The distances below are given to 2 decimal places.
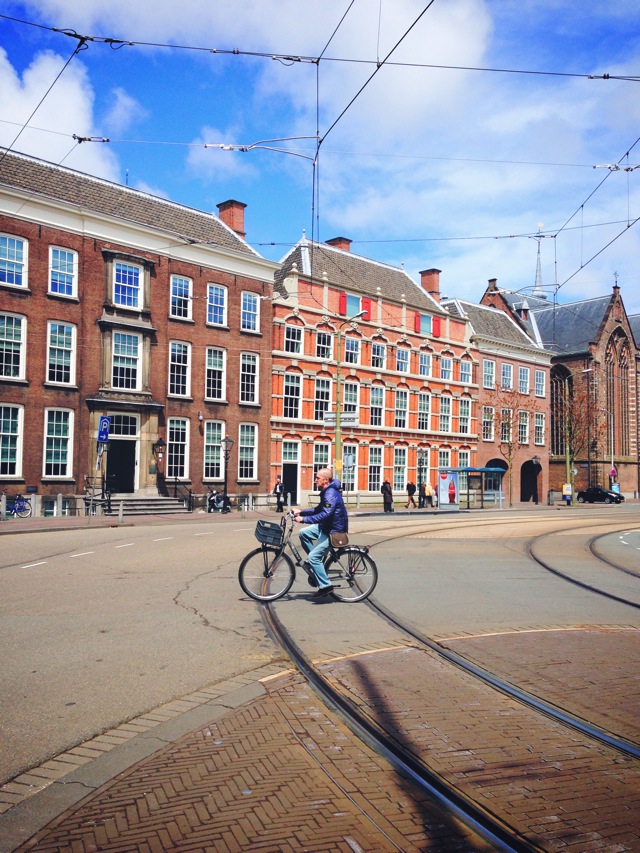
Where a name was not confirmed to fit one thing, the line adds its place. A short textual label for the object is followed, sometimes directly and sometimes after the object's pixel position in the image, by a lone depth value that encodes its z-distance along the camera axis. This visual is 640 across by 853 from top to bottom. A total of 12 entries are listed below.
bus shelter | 40.44
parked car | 58.71
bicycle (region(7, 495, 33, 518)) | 26.66
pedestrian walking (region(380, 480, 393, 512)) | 36.46
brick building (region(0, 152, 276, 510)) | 28.30
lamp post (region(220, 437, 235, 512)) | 33.03
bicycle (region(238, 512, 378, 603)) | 9.85
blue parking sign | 26.27
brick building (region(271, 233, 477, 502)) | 38.88
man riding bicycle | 9.82
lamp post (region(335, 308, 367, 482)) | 32.84
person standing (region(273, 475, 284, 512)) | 33.97
